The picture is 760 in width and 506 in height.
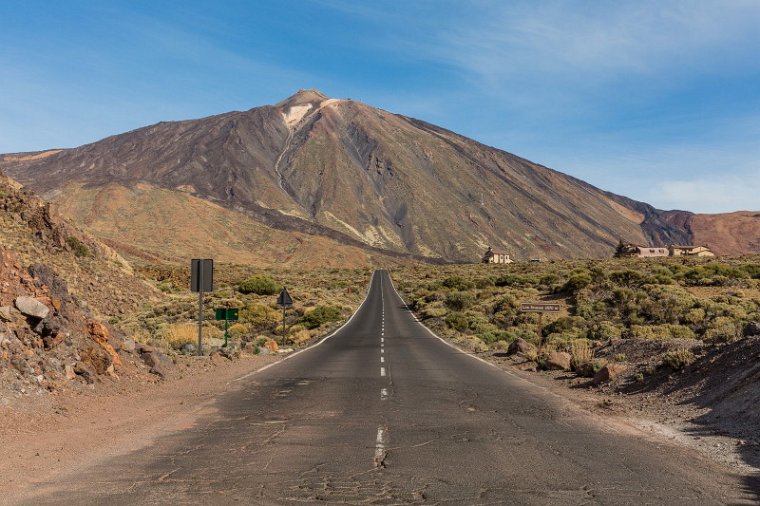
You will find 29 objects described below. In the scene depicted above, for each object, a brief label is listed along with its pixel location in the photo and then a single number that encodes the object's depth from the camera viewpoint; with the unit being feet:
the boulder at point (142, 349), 53.63
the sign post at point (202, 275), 63.52
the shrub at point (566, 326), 109.84
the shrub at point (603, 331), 102.32
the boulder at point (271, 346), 88.80
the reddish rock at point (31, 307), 40.24
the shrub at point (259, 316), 141.38
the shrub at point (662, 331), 91.15
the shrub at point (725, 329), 50.78
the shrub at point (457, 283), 214.30
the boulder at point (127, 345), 50.57
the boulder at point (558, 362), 63.05
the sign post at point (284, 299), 96.04
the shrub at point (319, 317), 148.87
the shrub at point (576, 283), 152.25
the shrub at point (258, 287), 202.69
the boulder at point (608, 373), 51.52
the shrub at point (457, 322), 134.90
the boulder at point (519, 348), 79.50
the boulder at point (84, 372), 41.19
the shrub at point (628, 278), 155.31
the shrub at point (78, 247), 136.05
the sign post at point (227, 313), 72.88
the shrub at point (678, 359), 47.70
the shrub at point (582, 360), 56.80
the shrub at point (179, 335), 80.55
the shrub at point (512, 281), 201.80
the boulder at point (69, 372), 39.96
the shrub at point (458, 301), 169.79
